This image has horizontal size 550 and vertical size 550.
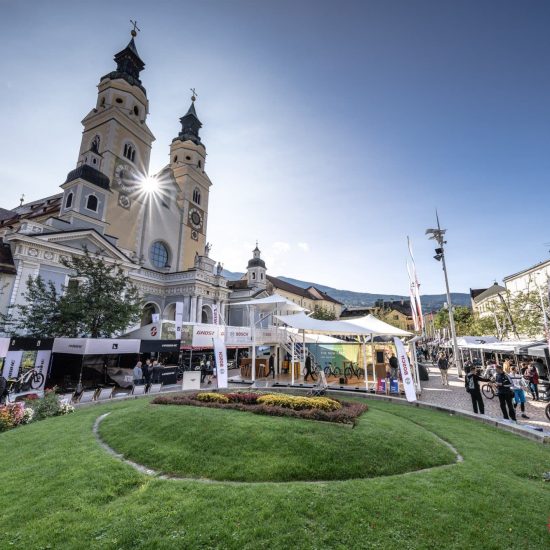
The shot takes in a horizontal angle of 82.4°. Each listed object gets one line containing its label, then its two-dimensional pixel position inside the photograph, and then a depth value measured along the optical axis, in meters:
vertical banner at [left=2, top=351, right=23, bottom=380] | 14.55
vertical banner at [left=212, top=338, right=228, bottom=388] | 16.07
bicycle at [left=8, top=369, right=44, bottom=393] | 14.78
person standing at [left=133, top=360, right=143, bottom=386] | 18.58
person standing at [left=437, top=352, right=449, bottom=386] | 18.80
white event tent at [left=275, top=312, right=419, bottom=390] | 17.30
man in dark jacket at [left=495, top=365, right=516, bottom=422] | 11.12
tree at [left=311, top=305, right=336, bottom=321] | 59.41
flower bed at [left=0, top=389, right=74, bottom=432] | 10.97
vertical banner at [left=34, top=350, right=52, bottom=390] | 16.14
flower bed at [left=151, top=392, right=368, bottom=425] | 8.87
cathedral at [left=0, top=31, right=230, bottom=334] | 27.78
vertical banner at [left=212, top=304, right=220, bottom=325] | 34.06
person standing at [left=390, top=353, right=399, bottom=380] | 17.33
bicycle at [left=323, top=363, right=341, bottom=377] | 22.86
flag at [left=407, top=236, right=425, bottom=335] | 18.89
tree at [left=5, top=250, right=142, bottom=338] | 20.09
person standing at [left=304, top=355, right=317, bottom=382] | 20.78
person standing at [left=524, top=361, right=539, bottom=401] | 15.18
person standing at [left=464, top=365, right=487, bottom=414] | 11.67
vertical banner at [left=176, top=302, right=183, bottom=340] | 23.41
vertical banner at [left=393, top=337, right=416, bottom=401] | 13.91
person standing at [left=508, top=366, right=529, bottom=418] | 12.43
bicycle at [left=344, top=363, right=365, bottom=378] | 21.97
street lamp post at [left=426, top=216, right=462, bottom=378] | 25.27
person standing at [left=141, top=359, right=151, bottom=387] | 19.00
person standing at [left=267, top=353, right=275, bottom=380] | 23.33
